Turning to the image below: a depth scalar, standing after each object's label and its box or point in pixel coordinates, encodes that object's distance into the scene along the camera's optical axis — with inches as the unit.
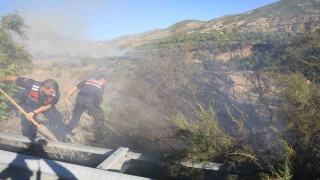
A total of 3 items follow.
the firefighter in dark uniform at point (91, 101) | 193.6
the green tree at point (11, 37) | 357.8
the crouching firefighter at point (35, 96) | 168.7
